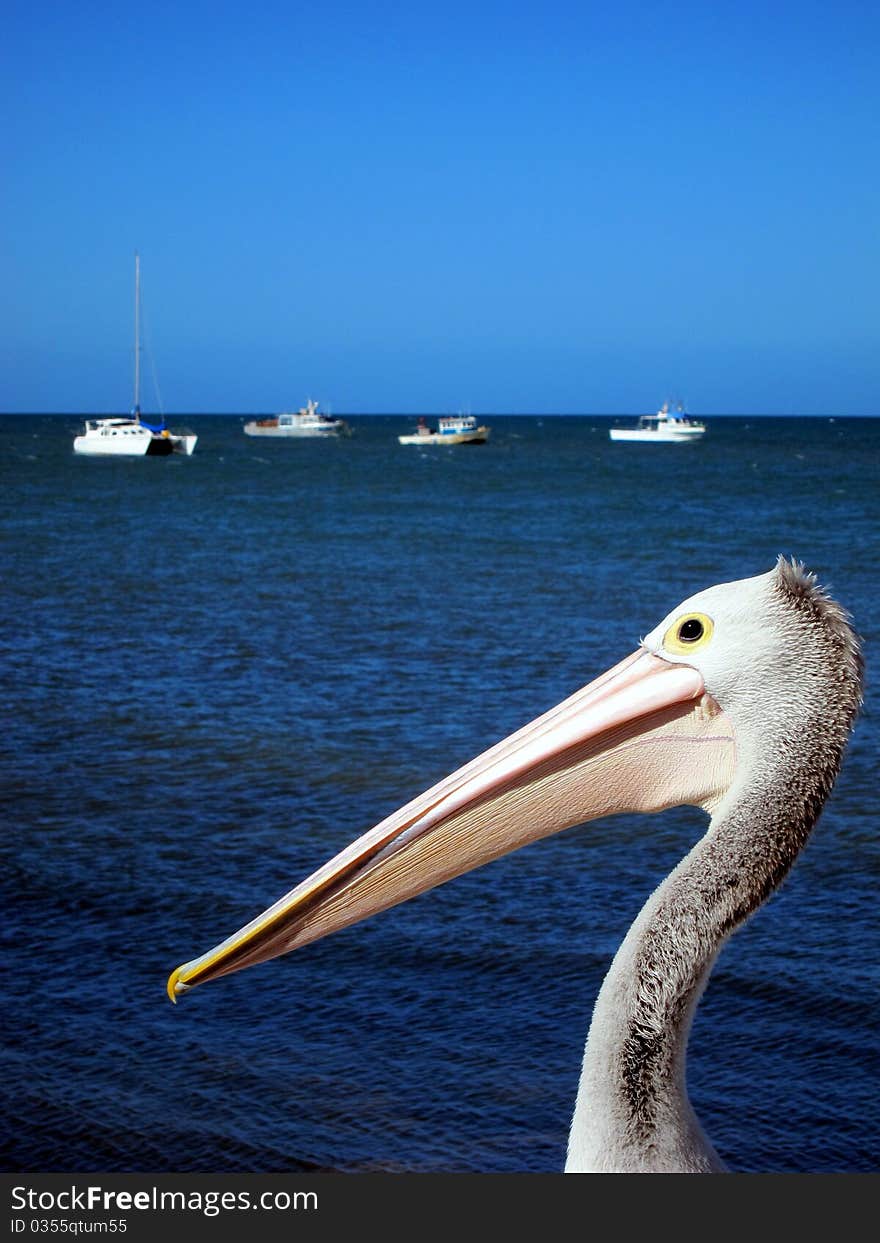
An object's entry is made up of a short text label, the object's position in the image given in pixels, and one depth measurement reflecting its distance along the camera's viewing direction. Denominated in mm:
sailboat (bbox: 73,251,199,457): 55812
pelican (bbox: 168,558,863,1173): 2484
